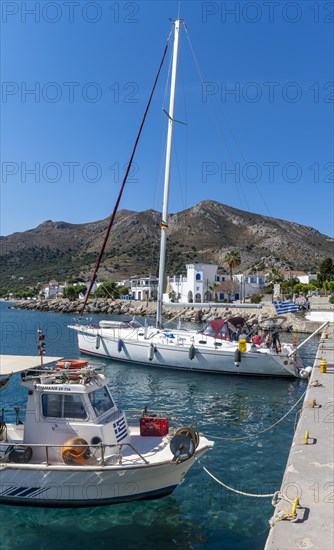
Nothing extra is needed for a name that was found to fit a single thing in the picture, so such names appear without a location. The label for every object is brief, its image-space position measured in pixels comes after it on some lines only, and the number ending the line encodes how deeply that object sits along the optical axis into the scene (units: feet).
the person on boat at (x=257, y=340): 87.35
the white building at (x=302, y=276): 372.99
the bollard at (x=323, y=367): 65.00
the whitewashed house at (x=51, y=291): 447.59
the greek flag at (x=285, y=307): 106.63
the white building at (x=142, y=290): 352.61
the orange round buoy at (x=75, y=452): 32.86
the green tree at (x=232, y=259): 294.25
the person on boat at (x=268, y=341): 85.61
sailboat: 81.76
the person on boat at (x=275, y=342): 83.35
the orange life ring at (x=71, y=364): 38.96
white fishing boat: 32.09
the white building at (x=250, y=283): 319.68
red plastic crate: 38.68
